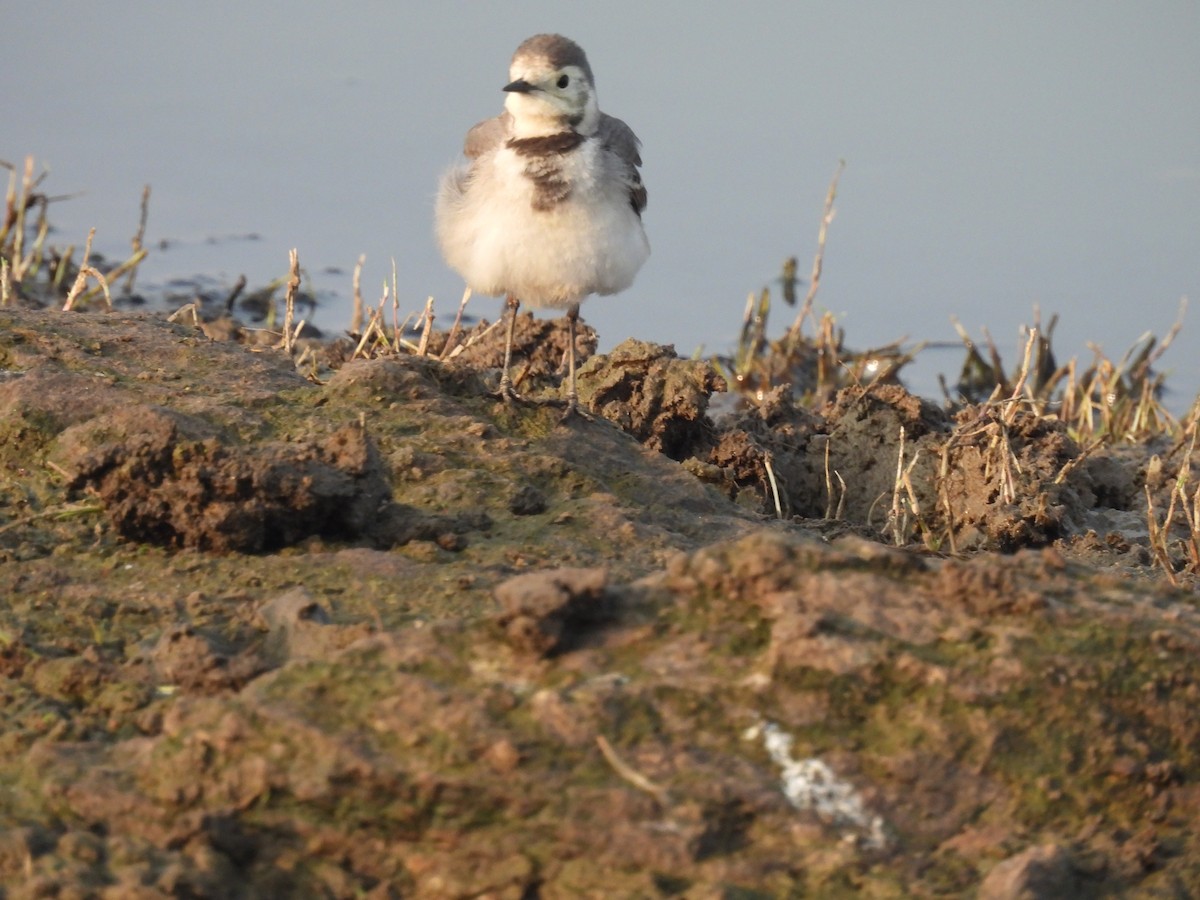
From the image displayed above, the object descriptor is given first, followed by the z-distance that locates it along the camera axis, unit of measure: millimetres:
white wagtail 11953
